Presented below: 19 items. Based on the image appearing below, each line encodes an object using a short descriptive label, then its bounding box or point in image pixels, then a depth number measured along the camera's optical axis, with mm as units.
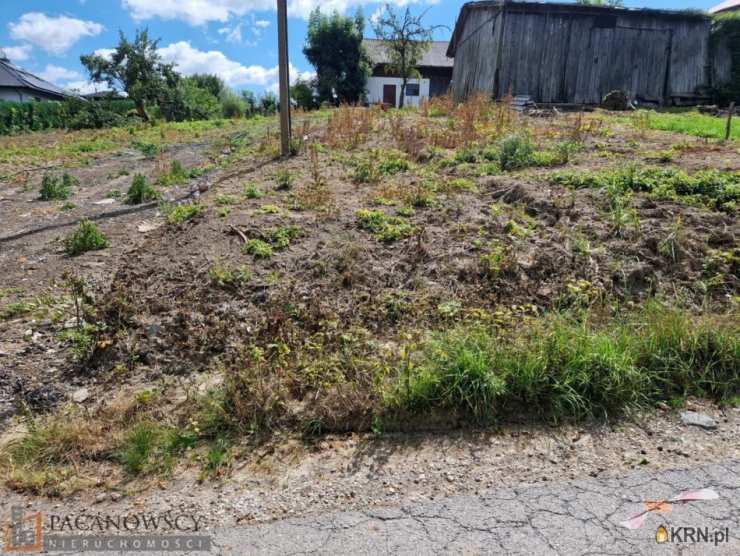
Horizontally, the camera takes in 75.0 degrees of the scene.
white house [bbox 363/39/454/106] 30828
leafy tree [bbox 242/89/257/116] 29811
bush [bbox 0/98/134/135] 22703
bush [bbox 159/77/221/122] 27297
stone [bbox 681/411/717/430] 2789
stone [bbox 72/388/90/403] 3086
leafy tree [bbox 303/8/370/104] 27625
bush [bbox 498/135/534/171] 6840
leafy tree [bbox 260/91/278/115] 30938
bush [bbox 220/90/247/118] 28625
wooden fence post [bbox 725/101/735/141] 7868
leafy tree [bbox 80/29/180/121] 26203
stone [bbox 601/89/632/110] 14531
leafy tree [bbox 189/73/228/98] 36191
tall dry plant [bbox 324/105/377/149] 9109
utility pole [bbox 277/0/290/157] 7871
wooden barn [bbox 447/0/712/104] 15414
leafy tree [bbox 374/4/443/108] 20734
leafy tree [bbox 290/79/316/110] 27656
